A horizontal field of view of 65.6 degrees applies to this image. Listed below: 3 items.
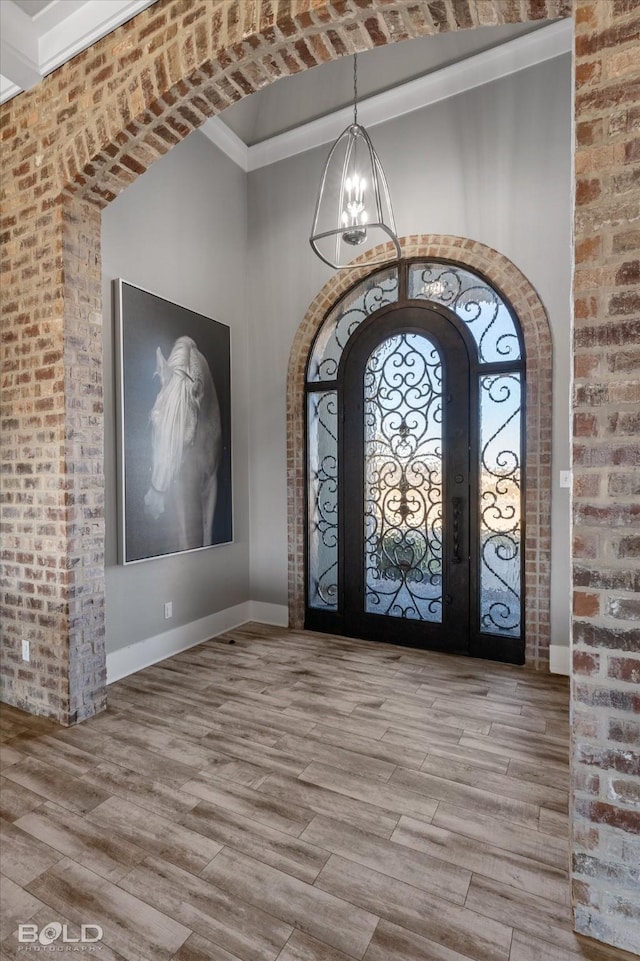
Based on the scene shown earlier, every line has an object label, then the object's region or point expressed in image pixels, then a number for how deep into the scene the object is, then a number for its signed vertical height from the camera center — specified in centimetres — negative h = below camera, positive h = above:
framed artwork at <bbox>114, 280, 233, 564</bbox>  326 +32
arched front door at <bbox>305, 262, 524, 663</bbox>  349 +3
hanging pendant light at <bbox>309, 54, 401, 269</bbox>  261 +176
